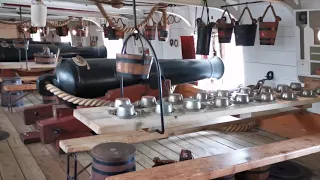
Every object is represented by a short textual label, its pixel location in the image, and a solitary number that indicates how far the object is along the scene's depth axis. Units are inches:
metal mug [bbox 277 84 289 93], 113.7
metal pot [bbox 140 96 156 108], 92.4
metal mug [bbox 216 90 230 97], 106.8
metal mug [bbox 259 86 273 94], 111.2
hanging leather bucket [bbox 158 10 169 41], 204.0
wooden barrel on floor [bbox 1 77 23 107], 215.5
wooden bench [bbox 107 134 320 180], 66.6
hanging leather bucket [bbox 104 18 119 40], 257.4
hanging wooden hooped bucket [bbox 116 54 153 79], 73.2
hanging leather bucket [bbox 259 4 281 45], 139.4
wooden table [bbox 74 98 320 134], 76.8
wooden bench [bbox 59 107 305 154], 77.1
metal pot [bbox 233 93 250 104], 97.6
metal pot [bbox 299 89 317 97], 111.2
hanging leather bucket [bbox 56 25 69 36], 337.0
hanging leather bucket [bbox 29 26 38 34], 350.4
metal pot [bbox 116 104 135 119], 80.8
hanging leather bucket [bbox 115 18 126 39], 257.1
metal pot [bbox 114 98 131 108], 86.1
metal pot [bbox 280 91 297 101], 105.4
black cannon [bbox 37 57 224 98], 140.9
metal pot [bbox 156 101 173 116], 85.3
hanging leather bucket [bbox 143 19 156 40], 223.7
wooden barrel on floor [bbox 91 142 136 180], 66.2
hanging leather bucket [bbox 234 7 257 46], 146.3
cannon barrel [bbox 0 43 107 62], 299.9
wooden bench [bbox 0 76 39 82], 249.5
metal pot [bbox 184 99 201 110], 89.4
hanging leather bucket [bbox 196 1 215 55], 158.9
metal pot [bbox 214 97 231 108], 93.7
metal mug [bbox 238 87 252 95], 109.5
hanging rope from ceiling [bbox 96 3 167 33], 140.7
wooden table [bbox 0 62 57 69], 247.0
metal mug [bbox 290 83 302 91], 119.8
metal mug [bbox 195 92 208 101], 100.7
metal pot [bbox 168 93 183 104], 96.7
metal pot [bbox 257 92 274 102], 101.7
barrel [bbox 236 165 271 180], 89.0
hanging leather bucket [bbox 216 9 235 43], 151.3
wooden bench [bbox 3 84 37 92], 203.5
